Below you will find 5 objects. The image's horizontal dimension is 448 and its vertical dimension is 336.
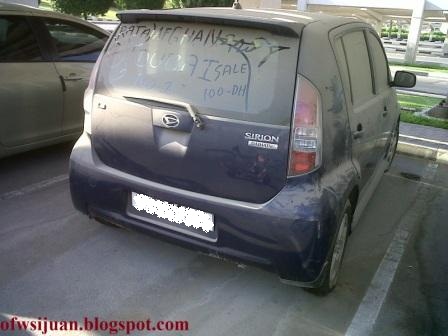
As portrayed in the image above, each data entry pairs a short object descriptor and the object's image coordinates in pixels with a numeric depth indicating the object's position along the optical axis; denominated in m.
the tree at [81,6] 14.10
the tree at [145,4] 14.57
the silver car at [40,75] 4.24
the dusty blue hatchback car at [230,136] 2.49
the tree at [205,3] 15.65
